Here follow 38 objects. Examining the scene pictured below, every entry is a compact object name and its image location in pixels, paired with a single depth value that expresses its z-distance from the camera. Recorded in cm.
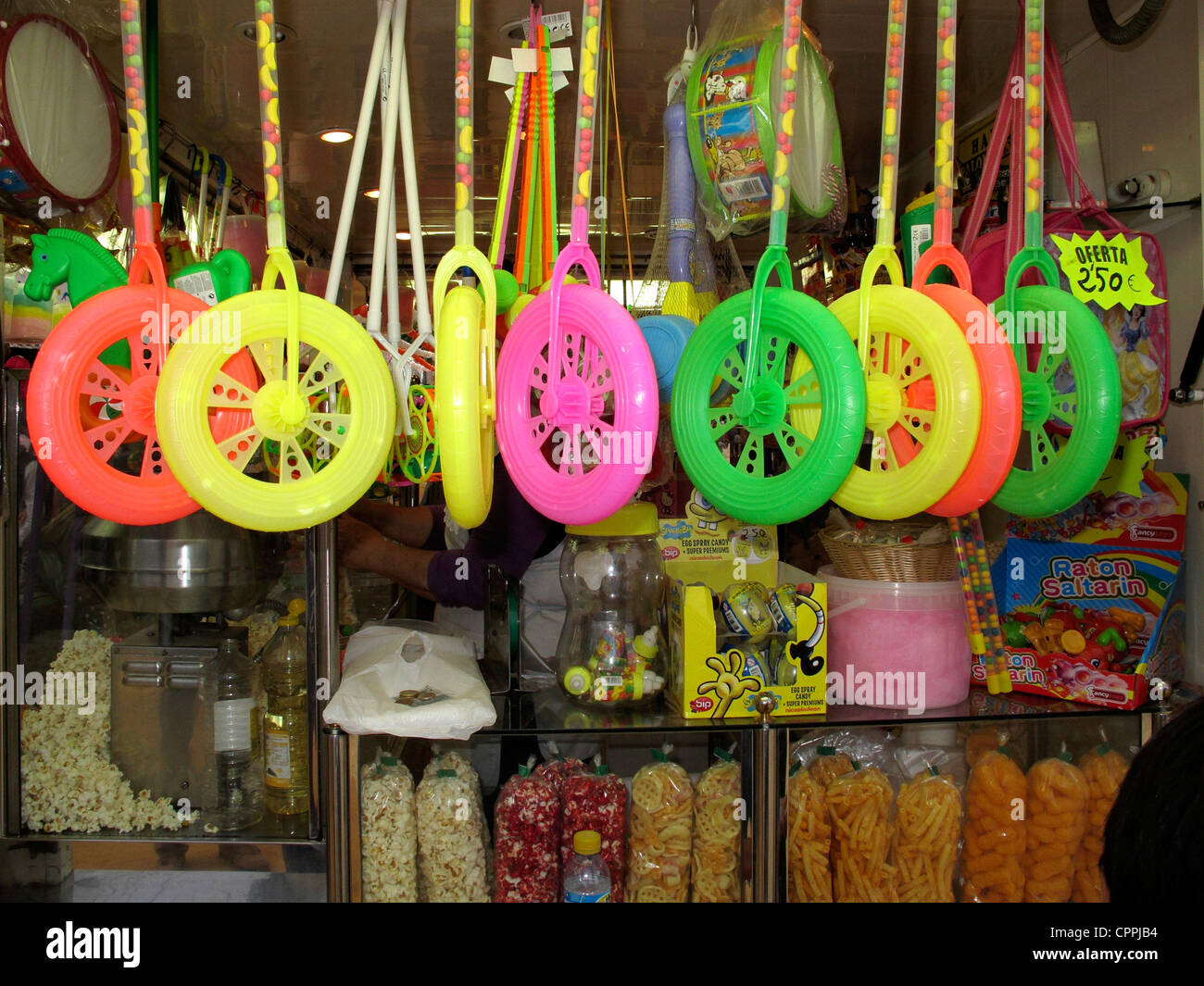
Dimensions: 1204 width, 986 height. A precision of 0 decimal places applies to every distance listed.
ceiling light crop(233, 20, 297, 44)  146
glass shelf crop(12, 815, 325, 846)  130
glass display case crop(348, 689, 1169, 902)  132
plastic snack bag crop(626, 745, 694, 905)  136
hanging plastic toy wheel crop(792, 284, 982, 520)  89
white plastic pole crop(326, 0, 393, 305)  101
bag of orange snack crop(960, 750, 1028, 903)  139
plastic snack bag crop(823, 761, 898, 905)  137
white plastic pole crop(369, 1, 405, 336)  104
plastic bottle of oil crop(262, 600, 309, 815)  135
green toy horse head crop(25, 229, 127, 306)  100
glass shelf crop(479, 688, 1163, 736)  132
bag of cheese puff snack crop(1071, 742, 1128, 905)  138
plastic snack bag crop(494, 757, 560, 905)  134
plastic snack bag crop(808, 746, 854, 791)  141
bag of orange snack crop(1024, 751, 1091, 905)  139
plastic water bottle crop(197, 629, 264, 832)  136
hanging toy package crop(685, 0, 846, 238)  111
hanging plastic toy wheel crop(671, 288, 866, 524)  87
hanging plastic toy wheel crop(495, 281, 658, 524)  84
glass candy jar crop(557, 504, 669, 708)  140
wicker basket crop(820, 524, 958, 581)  142
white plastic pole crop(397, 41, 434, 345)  104
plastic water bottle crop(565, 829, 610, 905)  134
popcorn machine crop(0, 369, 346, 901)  130
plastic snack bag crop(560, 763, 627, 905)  136
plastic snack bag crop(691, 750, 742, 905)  136
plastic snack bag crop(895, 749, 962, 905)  138
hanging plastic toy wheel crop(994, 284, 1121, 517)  95
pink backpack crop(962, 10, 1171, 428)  120
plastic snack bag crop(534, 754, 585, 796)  138
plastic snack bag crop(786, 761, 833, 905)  136
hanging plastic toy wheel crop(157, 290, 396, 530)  85
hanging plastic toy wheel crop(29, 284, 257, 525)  86
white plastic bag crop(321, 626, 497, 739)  125
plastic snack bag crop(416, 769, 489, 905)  133
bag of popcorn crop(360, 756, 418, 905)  131
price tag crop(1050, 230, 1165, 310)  117
